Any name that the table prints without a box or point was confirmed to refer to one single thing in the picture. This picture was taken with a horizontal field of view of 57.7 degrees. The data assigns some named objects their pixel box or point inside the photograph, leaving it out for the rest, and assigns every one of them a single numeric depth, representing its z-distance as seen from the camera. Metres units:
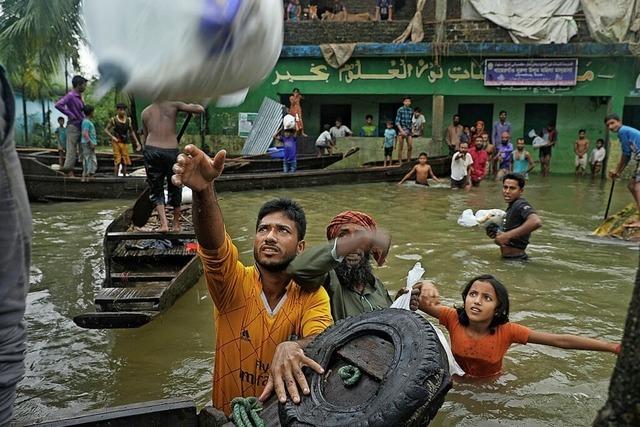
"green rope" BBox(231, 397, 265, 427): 2.14
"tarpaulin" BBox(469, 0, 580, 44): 17.69
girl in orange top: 3.85
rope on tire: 2.13
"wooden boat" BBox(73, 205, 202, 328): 3.97
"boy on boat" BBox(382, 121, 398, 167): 16.67
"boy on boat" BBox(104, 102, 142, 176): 11.90
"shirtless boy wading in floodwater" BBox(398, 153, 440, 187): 14.77
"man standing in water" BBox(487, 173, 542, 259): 6.59
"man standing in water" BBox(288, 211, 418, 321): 2.47
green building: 17.92
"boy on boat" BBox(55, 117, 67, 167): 13.55
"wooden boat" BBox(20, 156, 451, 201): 11.82
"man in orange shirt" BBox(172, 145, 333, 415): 2.59
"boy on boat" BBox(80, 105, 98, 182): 11.34
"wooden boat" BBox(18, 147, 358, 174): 14.71
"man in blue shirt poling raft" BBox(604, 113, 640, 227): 8.80
